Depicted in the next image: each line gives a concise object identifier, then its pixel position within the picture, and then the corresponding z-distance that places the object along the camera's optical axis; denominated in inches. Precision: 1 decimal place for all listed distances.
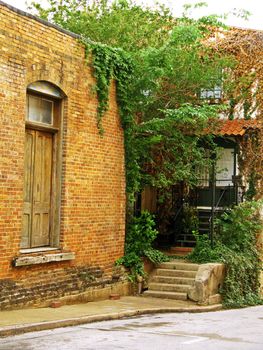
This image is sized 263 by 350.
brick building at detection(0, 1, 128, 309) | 458.0
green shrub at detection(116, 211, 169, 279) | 606.2
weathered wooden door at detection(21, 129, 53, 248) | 498.6
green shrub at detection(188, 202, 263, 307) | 643.5
